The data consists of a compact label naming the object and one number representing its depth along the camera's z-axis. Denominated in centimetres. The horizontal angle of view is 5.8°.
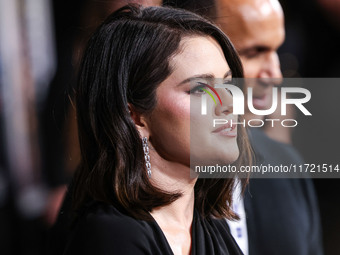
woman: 428
